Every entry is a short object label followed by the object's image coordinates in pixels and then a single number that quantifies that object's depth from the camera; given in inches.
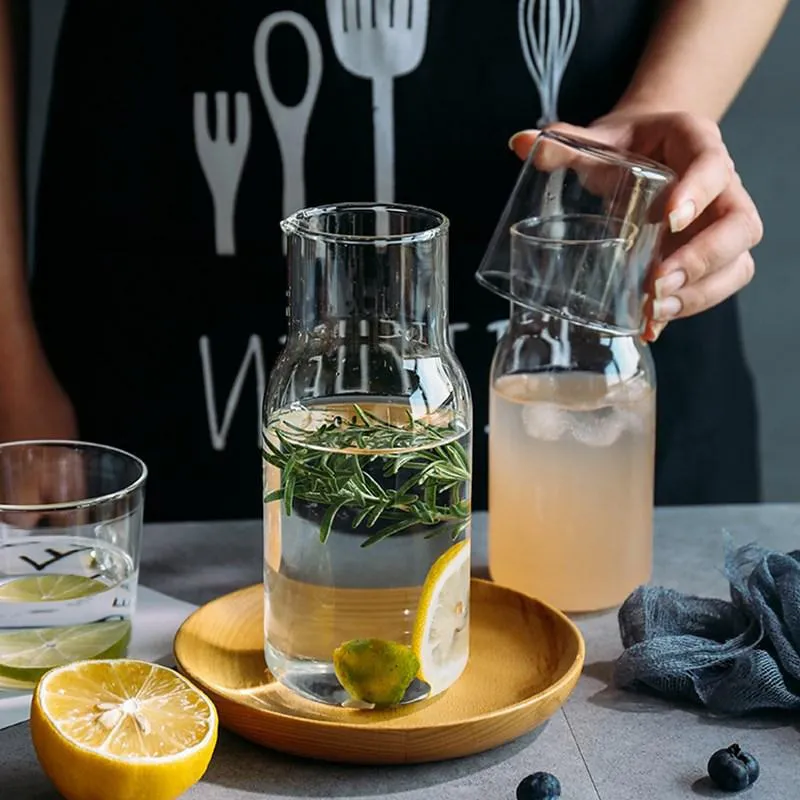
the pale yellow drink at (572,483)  39.1
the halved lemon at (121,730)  31.8
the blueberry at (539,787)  32.8
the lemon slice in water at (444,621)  34.9
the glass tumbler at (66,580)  35.7
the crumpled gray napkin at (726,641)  35.6
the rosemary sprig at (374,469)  34.4
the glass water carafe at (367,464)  34.5
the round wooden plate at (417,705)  33.6
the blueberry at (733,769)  33.4
